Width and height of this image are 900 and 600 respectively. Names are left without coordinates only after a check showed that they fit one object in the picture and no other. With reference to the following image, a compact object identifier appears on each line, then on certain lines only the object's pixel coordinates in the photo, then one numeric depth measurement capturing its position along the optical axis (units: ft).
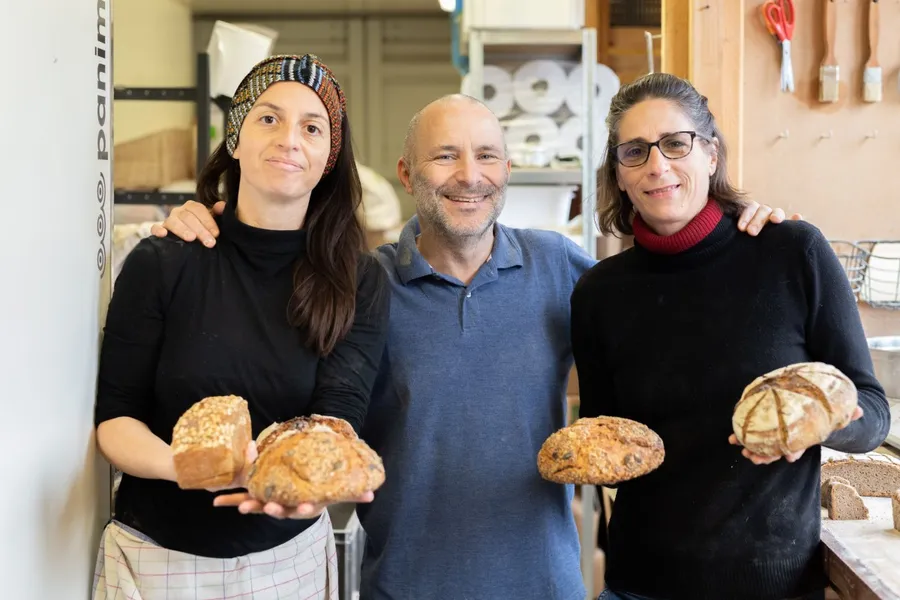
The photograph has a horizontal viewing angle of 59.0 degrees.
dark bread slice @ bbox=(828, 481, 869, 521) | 5.05
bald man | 5.32
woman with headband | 4.42
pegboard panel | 8.51
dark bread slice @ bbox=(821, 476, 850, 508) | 5.17
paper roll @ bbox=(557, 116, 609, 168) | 10.38
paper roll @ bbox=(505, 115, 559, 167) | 10.35
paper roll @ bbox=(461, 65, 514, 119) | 10.41
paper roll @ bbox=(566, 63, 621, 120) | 11.16
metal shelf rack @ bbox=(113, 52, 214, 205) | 9.53
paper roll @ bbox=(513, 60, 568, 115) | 10.43
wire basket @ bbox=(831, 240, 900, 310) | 8.34
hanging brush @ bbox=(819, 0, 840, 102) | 8.39
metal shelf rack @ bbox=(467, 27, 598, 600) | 10.09
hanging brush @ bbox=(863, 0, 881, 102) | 8.36
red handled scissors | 8.33
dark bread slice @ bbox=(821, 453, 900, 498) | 5.54
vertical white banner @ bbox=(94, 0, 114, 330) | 4.41
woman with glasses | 4.55
